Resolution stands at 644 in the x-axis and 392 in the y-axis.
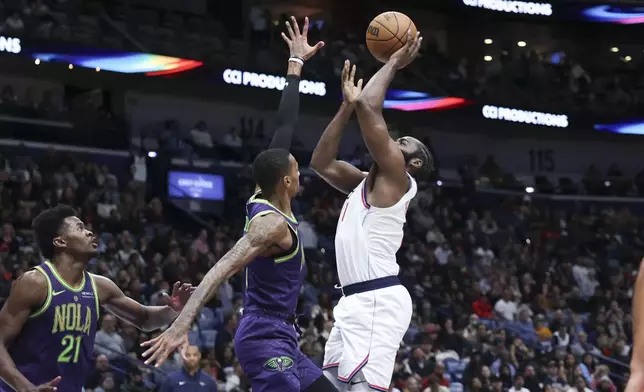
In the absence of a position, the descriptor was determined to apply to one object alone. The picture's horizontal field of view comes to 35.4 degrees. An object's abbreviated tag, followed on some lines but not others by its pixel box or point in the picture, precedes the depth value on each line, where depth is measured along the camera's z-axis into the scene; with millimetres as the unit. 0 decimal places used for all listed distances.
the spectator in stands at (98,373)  11250
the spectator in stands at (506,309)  18250
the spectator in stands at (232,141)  20359
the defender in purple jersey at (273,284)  5219
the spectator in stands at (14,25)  17422
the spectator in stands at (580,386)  15695
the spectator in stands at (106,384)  11086
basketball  6262
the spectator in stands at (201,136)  19927
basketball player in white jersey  5613
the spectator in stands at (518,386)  14781
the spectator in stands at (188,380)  9375
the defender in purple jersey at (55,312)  5379
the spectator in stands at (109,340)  11945
